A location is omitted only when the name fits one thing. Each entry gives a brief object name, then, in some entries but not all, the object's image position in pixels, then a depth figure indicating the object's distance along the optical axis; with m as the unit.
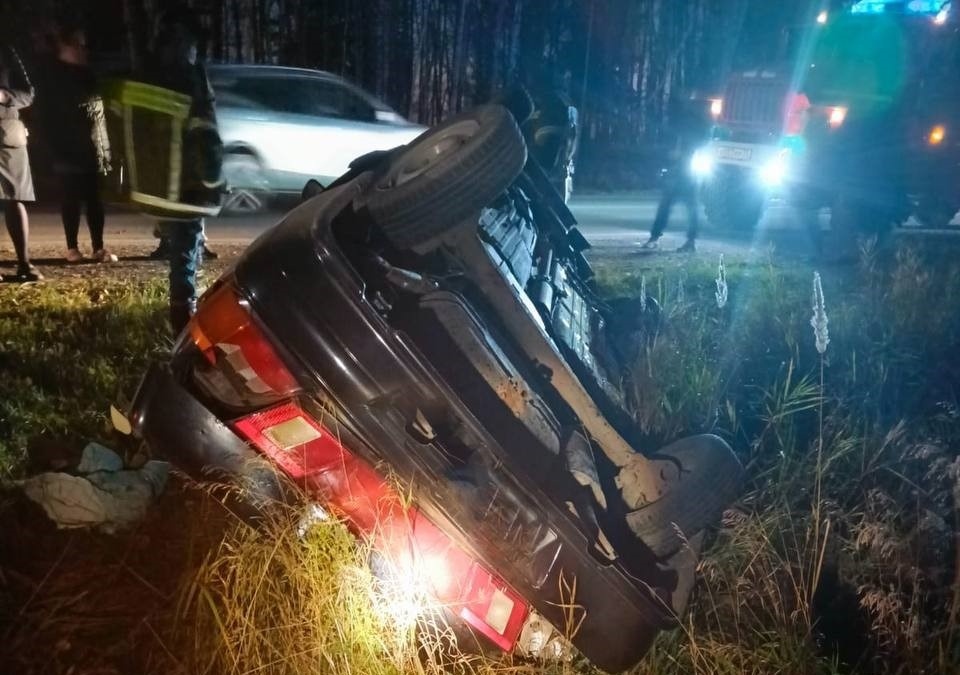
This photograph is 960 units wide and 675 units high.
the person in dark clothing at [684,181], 8.03
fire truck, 7.62
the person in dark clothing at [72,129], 5.61
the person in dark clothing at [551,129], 3.95
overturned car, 1.82
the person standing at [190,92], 3.52
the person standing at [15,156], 5.04
